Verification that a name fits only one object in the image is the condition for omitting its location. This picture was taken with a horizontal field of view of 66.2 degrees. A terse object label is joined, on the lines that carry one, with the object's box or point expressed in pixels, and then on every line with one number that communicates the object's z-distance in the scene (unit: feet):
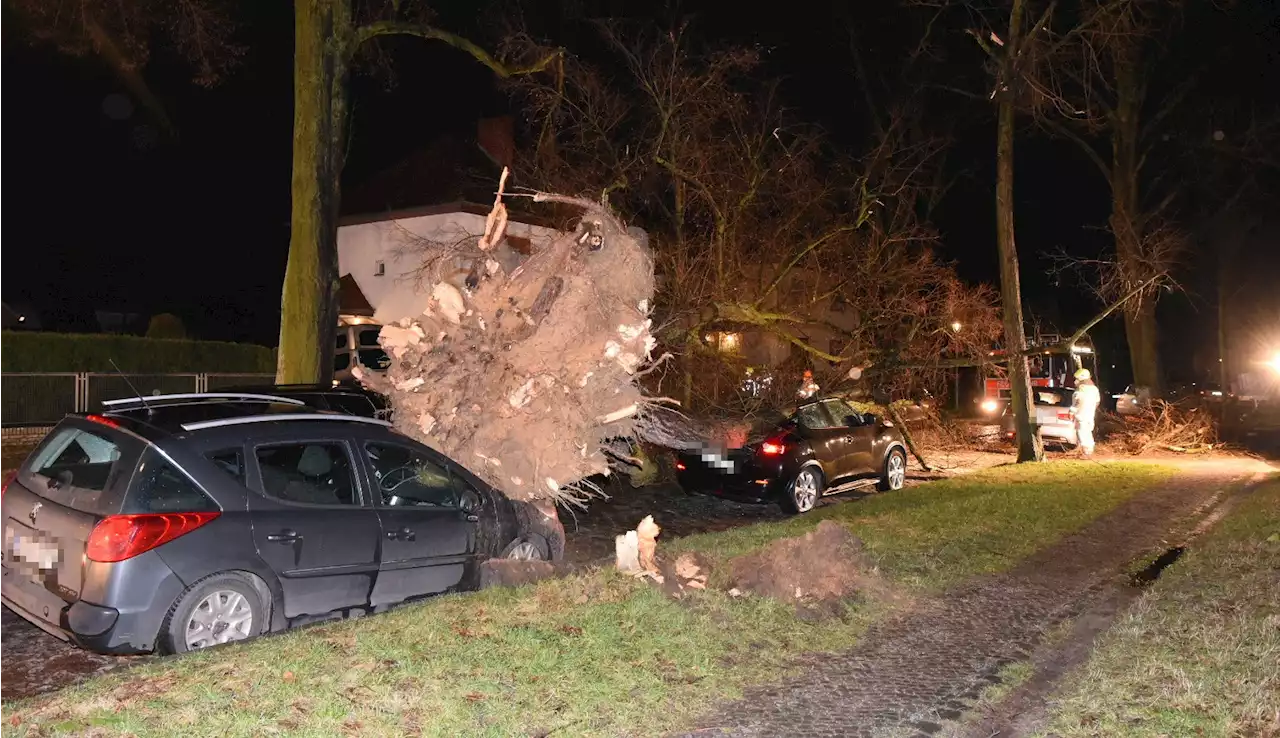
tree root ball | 23.15
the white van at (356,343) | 60.13
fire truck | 58.80
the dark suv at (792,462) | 40.98
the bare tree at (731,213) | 54.44
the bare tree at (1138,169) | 76.43
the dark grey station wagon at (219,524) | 17.61
